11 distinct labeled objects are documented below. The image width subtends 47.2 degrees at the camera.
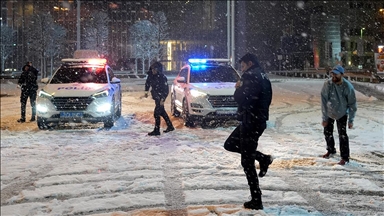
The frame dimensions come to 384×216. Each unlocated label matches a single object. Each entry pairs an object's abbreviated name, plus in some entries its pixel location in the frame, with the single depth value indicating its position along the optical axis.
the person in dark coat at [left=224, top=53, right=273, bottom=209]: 4.77
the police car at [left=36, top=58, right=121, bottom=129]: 10.96
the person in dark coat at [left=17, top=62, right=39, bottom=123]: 12.73
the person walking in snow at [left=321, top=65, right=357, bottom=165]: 7.09
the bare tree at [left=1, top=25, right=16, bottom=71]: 63.50
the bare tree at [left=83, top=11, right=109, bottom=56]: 56.97
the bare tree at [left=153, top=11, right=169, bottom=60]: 58.34
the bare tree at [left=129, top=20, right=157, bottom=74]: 57.44
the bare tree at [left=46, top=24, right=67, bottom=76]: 46.47
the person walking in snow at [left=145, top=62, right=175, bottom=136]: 10.27
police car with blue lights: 11.29
